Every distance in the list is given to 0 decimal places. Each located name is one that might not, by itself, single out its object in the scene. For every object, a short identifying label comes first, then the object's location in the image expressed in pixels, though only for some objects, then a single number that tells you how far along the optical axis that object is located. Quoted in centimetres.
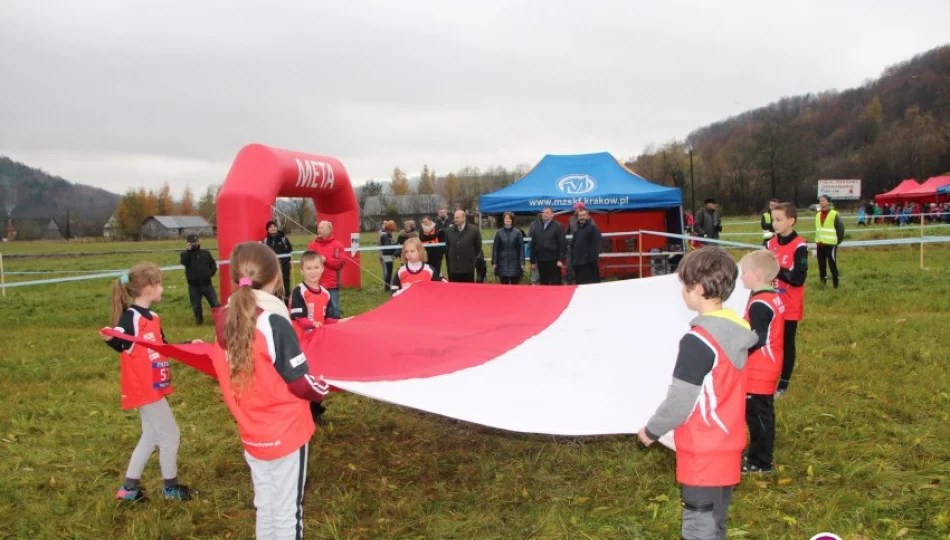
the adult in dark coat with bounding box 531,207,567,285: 982
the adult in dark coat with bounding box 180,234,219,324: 915
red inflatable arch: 1041
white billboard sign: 5541
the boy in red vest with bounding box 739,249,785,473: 343
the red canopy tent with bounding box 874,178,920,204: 3978
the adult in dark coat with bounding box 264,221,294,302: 1027
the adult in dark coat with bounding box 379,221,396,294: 1275
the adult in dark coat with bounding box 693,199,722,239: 1306
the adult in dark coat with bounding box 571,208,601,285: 960
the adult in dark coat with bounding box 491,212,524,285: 1005
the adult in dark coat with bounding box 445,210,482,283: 939
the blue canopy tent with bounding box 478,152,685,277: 1278
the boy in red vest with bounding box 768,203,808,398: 448
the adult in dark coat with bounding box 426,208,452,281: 1116
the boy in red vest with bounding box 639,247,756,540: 217
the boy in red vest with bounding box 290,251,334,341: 430
